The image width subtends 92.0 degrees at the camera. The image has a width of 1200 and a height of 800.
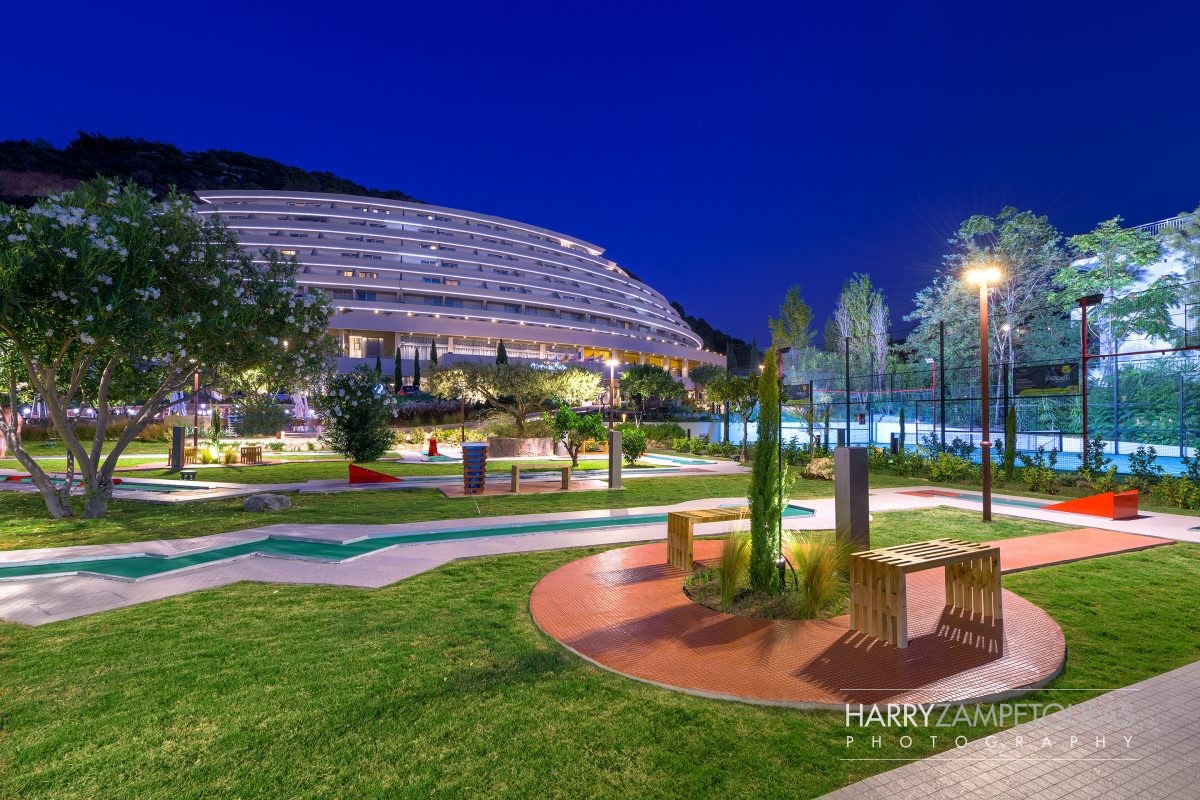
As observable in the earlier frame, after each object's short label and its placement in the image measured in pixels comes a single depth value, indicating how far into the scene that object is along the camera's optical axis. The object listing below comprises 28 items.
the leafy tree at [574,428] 21.48
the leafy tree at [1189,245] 25.56
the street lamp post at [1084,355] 14.80
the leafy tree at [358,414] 18.61
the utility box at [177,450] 18.84
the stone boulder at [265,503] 11.34
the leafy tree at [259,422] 30.95
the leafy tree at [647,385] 45.78
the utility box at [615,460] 14.89
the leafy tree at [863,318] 51.97
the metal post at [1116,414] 15.77
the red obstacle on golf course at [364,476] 15.91
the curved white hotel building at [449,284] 63.81
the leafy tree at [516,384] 28.84
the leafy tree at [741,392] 22.94
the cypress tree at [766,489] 5.61
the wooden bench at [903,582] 4.68
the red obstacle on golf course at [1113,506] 10.34
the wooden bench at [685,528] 6.79
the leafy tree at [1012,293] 35.34
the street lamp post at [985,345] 9.60
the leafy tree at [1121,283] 25.66
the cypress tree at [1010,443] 15.55
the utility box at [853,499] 6.75
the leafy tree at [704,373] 62.22
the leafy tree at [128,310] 8.53
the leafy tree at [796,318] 63.25
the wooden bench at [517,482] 14.33
